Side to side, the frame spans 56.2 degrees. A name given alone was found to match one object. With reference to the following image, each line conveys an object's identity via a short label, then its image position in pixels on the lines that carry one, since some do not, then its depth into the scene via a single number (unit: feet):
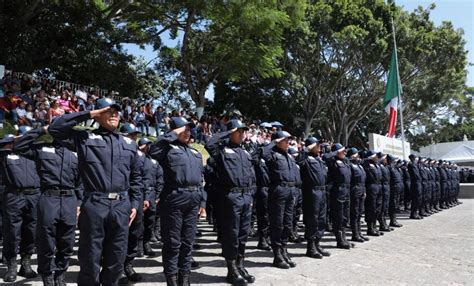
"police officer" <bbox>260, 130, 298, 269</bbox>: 20.45
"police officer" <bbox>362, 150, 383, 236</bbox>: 30.09
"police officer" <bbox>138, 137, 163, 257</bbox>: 22.27
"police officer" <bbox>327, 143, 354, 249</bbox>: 25.44
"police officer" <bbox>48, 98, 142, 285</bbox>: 12.63
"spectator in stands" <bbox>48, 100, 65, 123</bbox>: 41.63
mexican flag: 59.22
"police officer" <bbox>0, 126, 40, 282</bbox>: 18.25
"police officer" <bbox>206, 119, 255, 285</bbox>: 17.65
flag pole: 58.06
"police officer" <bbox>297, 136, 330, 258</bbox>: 22.74
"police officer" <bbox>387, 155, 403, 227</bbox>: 35.40
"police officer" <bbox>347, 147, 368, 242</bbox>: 27.81
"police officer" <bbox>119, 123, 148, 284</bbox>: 17.88
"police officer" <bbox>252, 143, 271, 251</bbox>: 25.28
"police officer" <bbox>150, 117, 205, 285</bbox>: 15.47
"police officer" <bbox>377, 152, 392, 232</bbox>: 32.24
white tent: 109.09
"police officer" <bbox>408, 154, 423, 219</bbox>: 41.70
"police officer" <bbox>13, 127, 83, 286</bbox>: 15.71
